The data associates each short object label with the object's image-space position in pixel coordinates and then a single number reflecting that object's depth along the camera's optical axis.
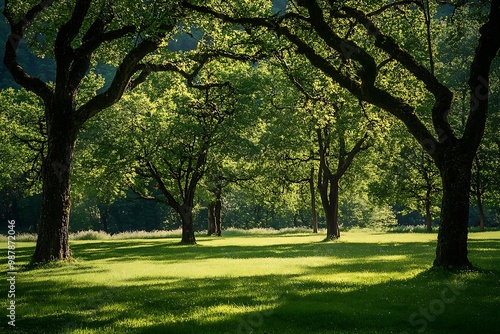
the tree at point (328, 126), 22.33
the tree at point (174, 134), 37.09
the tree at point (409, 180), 60.50
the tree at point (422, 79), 15.18
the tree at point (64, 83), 20.09
